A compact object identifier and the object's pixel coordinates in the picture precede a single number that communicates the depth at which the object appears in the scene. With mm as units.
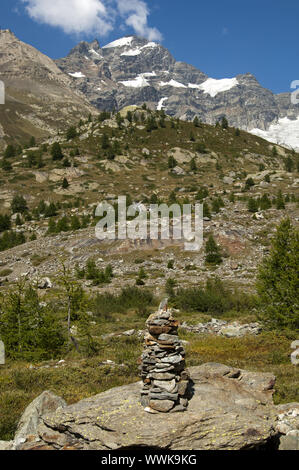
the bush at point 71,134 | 98438
